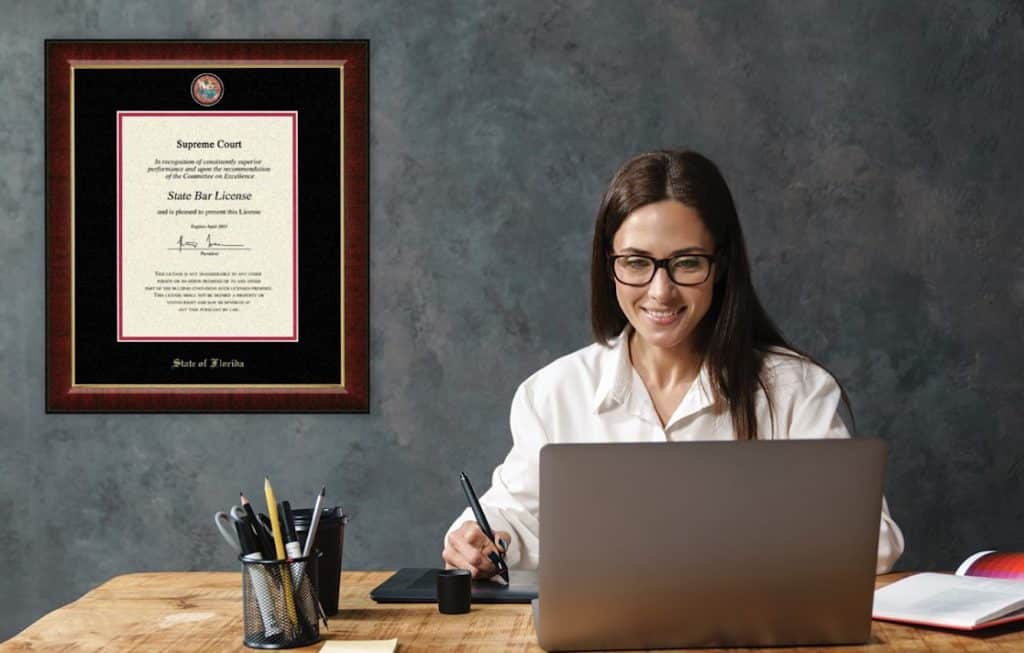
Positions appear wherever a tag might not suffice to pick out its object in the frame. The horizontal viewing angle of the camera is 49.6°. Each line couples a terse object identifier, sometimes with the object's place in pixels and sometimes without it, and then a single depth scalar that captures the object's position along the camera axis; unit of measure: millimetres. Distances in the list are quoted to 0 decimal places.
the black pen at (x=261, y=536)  1401
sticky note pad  1349
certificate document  3062
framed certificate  3043
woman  2162
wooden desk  1386
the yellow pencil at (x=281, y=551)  1377
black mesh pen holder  1369
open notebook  1457
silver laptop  1261
